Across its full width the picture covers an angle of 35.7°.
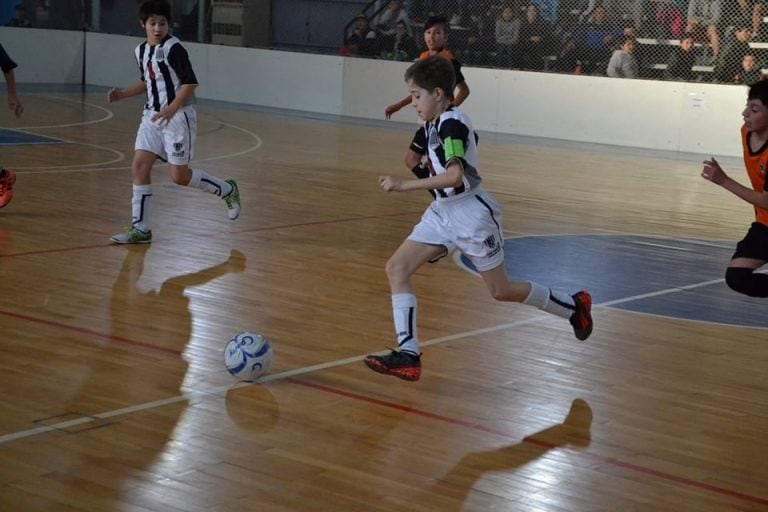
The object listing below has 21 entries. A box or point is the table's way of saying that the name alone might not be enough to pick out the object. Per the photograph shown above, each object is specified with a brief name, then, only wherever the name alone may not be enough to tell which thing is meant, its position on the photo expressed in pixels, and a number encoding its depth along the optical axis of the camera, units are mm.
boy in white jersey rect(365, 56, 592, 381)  5406
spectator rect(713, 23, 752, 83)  19312
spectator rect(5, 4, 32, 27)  24216
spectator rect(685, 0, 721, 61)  19953
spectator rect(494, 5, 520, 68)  21391
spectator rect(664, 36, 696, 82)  19703
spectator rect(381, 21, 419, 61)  22312
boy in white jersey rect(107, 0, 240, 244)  8672
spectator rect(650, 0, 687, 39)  20312
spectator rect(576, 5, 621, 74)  20578
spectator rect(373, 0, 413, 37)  22619
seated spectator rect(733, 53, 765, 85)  19109
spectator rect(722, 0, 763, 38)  19531
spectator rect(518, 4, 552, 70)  21094
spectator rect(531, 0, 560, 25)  21500
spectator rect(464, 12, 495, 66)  21719
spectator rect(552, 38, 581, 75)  20719
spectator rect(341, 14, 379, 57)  22750
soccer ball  5367
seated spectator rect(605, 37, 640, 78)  20062
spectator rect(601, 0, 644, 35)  20750
